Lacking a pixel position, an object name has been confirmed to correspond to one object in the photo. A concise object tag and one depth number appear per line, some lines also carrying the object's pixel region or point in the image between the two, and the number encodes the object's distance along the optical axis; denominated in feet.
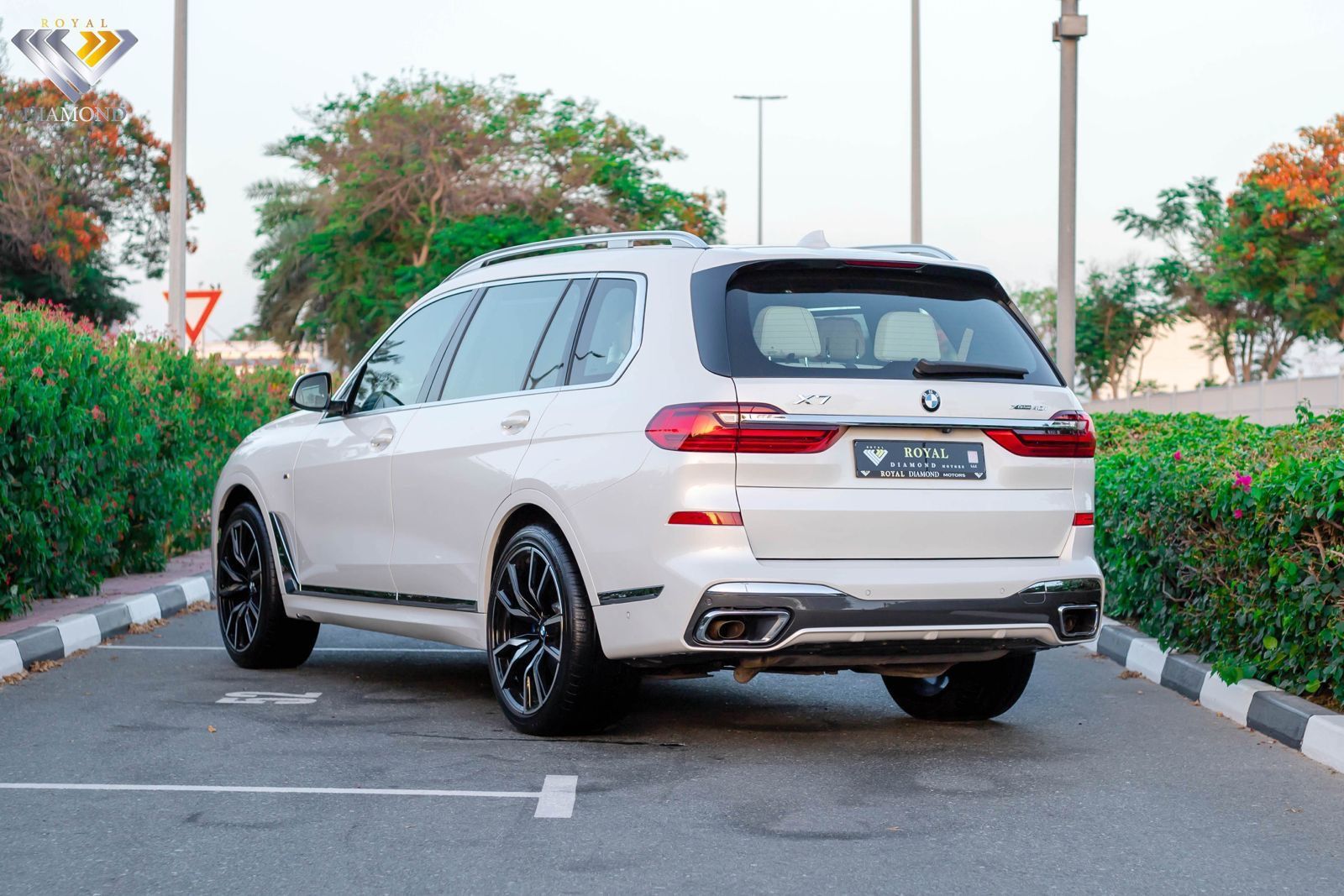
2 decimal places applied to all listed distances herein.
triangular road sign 62.64
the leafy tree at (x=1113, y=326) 197.77
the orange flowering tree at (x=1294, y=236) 143.13
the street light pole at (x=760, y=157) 187.43
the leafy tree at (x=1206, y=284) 166.30
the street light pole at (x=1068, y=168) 49.06
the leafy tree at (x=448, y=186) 136.36
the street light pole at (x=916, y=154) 87.76
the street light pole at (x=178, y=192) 62.64
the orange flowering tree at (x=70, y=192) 126.11
